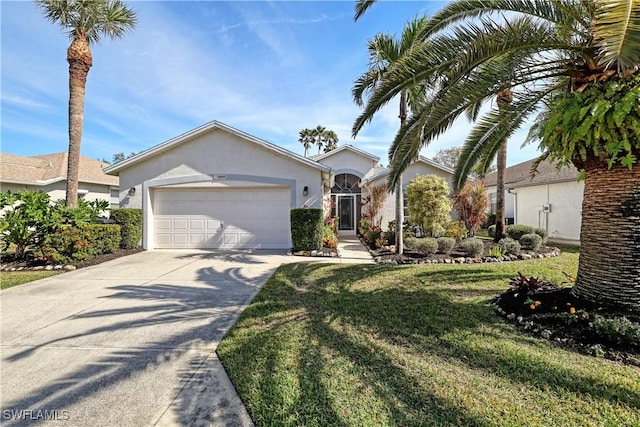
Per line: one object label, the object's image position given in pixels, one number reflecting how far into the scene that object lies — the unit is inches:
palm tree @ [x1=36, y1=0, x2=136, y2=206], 446.9
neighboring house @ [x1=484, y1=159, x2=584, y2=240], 585.3
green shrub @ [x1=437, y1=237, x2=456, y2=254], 407.8
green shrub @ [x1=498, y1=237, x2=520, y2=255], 402.6
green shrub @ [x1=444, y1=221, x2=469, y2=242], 488.7
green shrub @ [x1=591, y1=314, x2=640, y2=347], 145.1
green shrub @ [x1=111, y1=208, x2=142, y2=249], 455.8
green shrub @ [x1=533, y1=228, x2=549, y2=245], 481.7
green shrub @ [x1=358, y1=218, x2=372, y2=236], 631.8
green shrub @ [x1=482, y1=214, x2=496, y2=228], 784.9
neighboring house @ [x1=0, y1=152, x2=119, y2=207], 697.6
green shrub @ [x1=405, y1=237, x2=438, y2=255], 396.5
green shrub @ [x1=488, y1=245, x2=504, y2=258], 384.6
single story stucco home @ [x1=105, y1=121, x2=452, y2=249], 487.5
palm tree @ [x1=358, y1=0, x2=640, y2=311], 161.3
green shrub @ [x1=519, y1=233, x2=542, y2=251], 423.8
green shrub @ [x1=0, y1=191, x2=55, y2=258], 348.5
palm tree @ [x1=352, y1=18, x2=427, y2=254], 354.3
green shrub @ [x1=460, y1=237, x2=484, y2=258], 391.9
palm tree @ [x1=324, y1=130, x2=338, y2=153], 1603.1
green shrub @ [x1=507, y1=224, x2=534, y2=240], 503.0
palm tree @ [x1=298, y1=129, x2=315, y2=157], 1610.5
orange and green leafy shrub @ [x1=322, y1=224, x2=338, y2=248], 489.1
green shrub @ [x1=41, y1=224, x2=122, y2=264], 352.5
